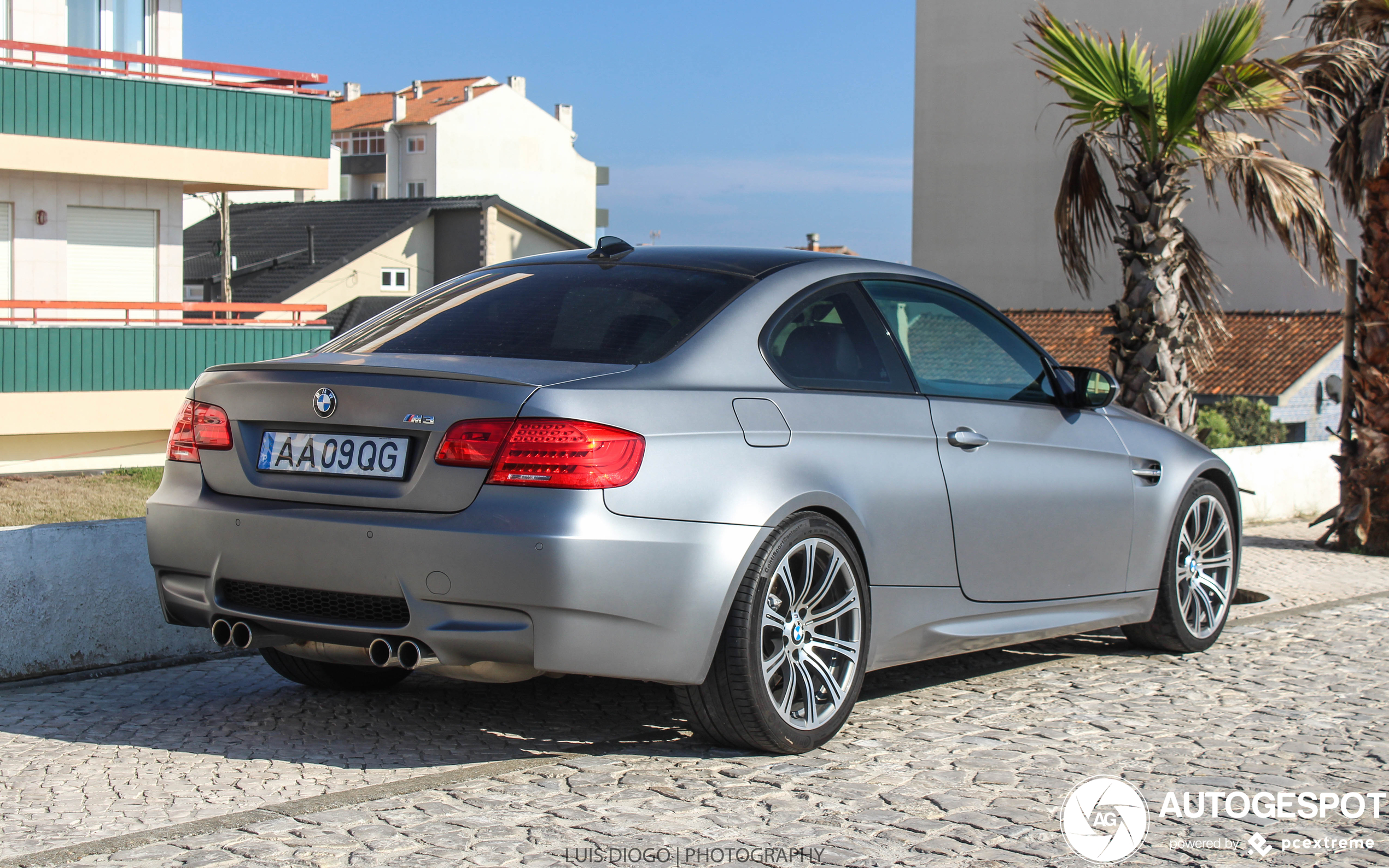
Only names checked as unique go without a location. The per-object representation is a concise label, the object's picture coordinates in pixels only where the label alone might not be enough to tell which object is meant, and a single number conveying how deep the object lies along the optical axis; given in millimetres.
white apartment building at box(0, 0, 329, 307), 21672
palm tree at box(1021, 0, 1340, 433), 9570
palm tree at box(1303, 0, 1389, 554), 10969
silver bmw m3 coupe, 4520
